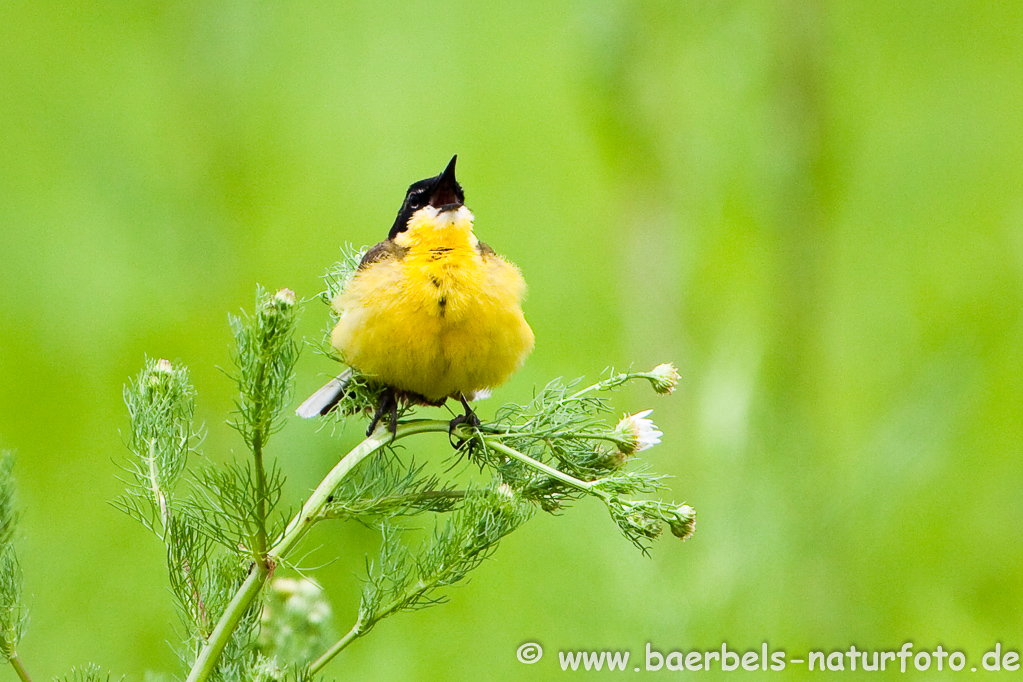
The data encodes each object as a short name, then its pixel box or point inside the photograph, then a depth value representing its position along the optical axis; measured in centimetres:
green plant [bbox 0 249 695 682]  512
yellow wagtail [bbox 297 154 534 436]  528
